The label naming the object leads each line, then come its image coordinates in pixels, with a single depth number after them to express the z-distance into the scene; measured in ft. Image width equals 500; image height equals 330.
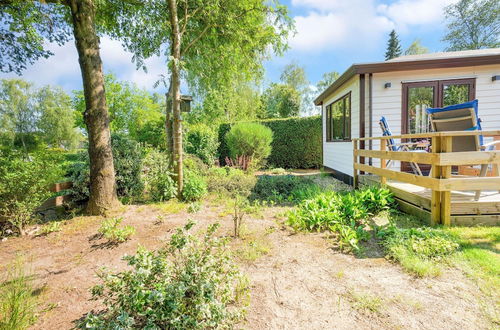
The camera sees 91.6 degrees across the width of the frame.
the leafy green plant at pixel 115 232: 9.62
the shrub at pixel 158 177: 15.33
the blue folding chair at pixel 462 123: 10.82
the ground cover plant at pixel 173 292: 4.27
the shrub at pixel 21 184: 10.12
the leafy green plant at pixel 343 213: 9.69
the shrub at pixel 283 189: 16.02
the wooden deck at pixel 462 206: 10.37
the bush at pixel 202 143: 31.14
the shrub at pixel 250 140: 30.22
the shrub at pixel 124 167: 14.23
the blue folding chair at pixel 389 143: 14.60
